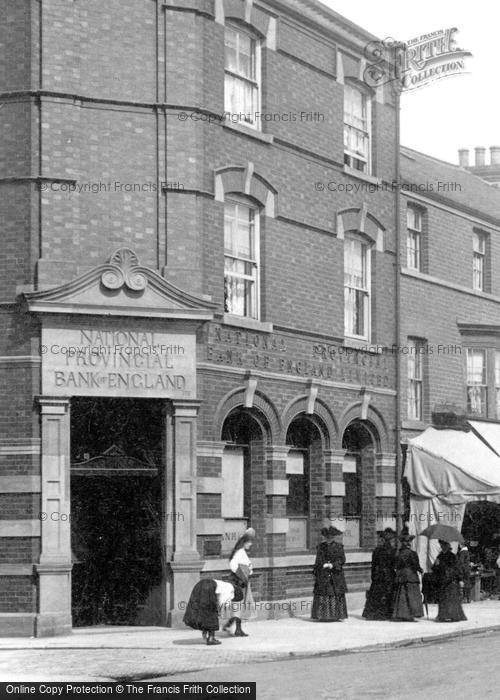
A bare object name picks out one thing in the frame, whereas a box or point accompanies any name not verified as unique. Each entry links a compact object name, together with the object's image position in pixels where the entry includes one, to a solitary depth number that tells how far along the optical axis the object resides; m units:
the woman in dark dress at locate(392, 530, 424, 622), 21.03
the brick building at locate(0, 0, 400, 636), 19.08
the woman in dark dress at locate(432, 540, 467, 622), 21.03
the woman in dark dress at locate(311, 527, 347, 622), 20.73
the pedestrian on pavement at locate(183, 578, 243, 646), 17.14
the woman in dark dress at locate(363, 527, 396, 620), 21.31
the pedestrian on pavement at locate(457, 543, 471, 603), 21.41
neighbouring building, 27.02
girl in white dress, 18.41
